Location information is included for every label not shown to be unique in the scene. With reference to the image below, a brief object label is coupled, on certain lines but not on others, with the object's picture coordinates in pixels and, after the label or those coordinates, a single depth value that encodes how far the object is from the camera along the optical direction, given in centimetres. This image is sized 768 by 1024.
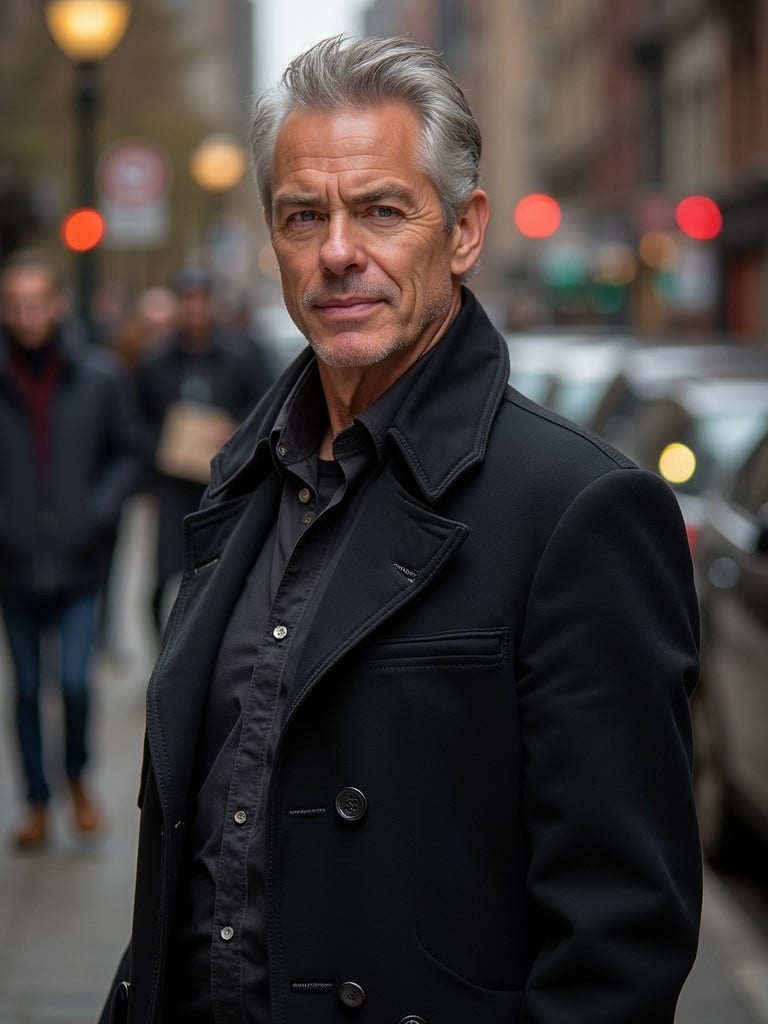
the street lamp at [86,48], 1256
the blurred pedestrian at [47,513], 705
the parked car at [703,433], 888
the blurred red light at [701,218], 3597
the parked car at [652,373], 1018
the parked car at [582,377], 1400
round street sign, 1738
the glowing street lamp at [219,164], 3253
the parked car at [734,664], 639
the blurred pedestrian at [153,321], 1447
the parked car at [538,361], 1577
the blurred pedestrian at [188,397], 941
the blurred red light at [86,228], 1295
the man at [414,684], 221
